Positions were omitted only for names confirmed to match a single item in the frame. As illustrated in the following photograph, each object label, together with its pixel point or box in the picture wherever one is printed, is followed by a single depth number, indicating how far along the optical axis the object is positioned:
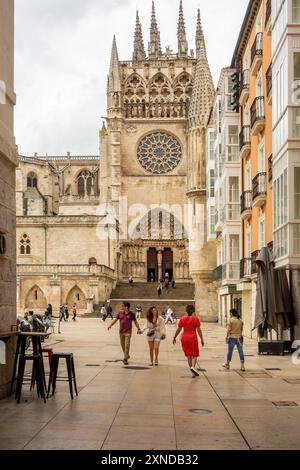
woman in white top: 17.62
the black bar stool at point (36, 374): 11.21
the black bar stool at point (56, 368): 11.87
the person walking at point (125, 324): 17.72
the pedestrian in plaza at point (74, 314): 48.59
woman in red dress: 15.32
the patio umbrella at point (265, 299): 20.83
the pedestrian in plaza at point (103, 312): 48.07
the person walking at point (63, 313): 46.62
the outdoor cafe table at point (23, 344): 11.59
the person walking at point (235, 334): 16.55
